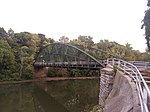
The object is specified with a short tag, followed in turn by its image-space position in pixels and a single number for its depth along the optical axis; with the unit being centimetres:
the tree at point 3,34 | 2743
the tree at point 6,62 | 2298
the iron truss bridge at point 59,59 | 1293
